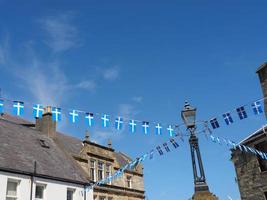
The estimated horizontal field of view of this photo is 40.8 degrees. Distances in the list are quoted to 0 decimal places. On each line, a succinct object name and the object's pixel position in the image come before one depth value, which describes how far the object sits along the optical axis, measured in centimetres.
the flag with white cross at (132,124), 1690
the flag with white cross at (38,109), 1450
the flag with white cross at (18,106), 1410
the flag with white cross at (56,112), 1516
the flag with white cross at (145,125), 1712
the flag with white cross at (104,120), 1635
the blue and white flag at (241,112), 1614
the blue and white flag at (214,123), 1535
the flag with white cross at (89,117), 1600
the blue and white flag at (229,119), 1596
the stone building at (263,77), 2426
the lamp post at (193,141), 970
